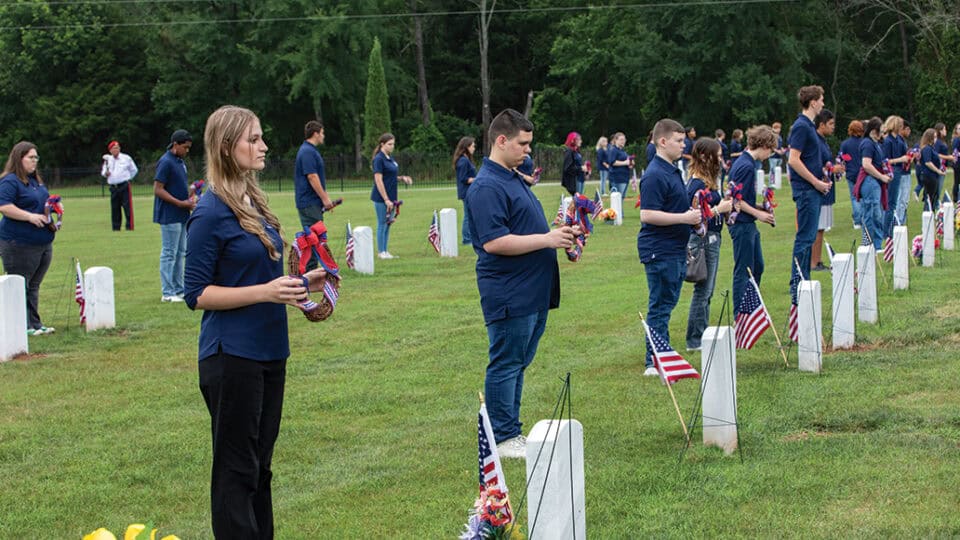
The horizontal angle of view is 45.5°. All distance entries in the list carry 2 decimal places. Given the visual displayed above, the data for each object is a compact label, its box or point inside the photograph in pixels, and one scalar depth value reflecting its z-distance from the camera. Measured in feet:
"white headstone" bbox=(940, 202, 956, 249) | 64.23
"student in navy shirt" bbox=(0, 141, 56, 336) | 41.37
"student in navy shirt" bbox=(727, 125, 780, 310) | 38.42
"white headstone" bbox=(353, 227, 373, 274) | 59.98
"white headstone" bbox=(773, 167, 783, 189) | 130.61
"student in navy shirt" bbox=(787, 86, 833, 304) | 41.34
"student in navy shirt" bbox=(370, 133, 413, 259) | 62.69
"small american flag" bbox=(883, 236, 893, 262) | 53.47
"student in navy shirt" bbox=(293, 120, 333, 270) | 54.24
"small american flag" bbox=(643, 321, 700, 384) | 25.67
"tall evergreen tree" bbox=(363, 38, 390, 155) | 194.08
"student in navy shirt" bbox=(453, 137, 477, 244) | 67.33
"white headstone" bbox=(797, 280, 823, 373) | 31.71
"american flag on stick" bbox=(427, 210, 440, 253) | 69.26
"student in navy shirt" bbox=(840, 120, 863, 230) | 60.35
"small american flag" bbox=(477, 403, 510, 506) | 17.64
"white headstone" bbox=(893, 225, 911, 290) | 47.19
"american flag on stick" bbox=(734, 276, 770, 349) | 32.81
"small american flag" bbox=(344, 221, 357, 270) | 61.57
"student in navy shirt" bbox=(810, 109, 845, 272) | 47.01
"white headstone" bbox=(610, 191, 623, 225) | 88.64
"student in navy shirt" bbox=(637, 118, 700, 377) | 31.76
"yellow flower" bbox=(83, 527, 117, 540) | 10.52
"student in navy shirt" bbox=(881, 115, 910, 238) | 62.96
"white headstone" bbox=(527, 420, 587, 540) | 16.87
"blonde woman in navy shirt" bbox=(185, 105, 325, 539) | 16.62
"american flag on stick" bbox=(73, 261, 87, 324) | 45.53
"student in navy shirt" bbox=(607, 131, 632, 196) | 97.55
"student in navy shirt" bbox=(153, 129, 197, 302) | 48.21
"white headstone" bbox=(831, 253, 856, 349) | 35.24
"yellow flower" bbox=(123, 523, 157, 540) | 11.19
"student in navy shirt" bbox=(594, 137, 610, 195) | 113.62
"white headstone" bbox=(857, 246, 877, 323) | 38.91
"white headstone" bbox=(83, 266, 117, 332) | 44.80
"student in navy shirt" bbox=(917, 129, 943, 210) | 74.69
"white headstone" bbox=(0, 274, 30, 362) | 37.83
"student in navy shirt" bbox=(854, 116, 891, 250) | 56.59
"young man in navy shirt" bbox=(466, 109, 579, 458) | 23.84
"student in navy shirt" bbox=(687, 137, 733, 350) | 35.35
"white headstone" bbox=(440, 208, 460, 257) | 68.44
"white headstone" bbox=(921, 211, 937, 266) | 56.65
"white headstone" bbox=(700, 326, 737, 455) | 24.38
